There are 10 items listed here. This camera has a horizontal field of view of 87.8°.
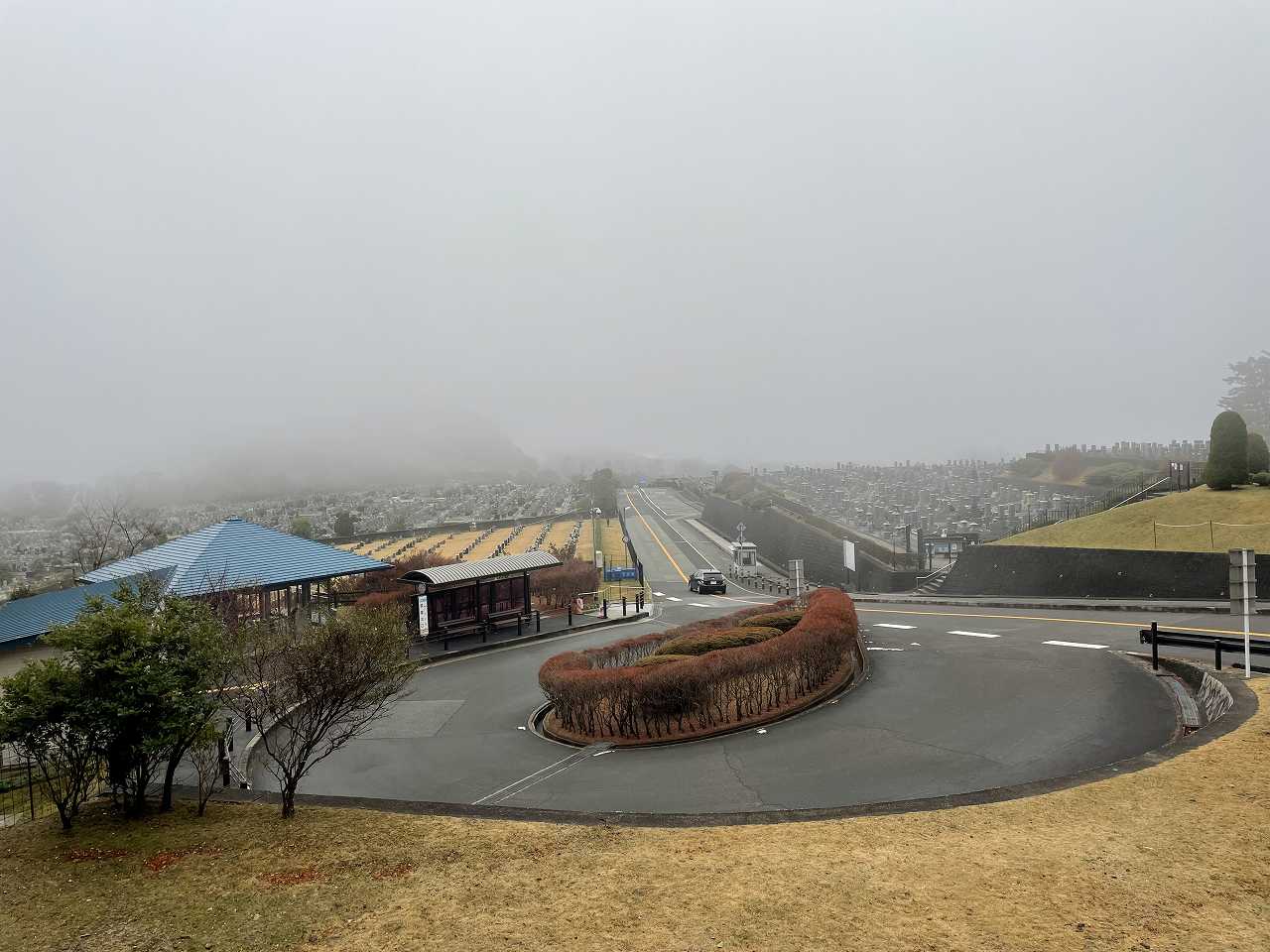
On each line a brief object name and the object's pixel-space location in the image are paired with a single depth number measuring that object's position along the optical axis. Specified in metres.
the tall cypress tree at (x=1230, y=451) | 24.73
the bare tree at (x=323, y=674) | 7.55
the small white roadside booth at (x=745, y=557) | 49.67
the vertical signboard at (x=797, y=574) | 21.29
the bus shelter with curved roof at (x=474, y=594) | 21.25
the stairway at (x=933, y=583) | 32.69
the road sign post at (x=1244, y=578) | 10.24
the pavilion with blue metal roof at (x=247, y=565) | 20.41
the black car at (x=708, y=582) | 35.88
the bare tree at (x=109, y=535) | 35.97
